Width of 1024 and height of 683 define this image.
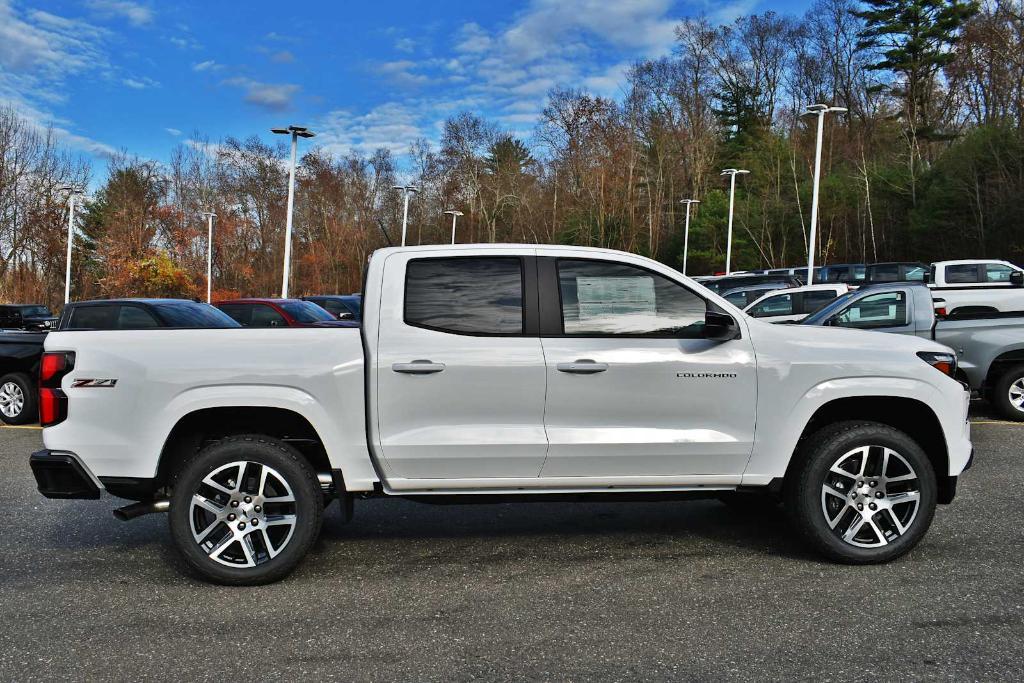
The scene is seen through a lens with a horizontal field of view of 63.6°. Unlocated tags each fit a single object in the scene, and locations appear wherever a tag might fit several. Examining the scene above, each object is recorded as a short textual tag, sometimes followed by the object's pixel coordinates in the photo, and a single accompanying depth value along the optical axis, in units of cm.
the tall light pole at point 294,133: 2919
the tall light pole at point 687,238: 5082
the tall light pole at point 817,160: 2973
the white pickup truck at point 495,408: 444
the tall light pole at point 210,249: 5129
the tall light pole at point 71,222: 4055
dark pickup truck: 1080
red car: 1523
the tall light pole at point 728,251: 4467
